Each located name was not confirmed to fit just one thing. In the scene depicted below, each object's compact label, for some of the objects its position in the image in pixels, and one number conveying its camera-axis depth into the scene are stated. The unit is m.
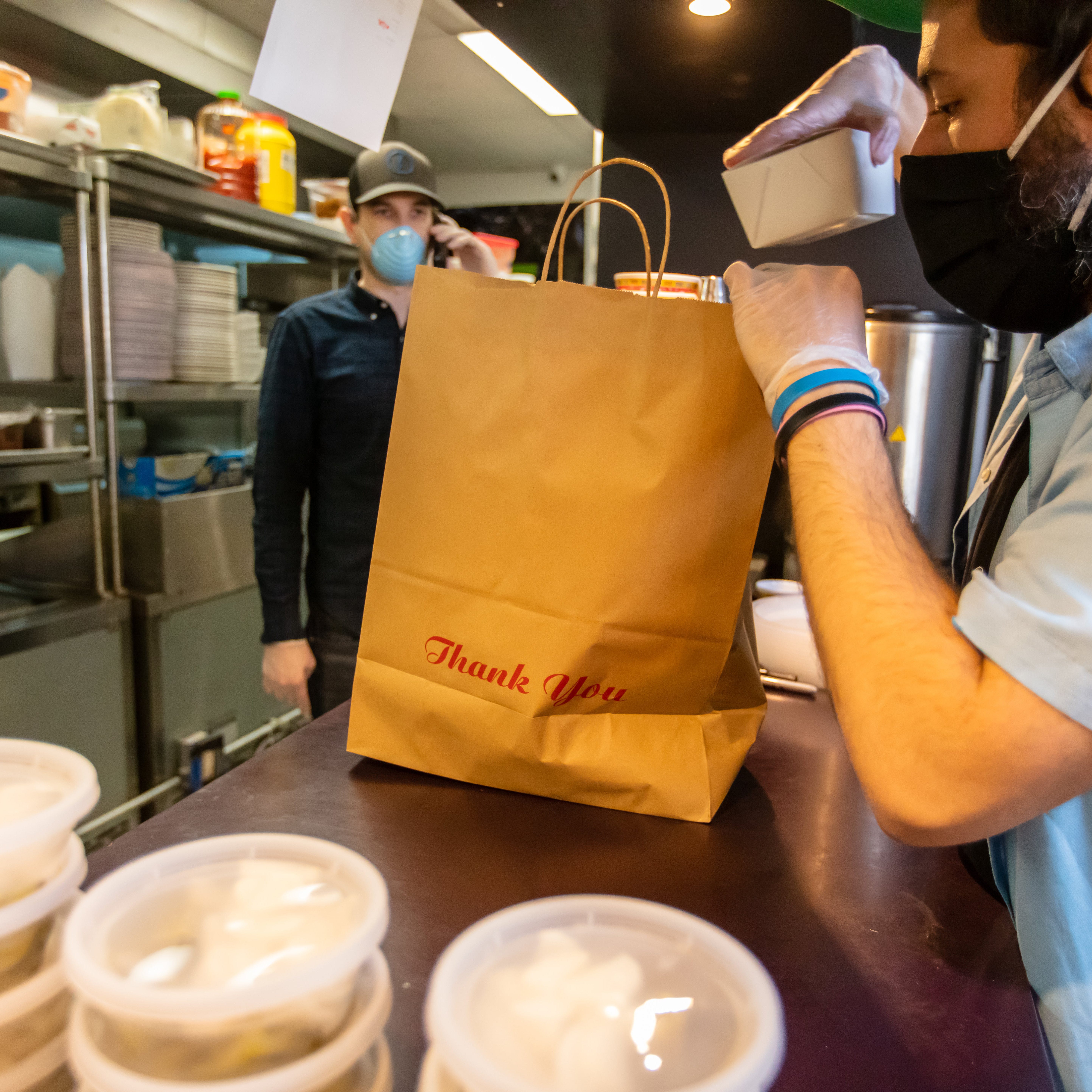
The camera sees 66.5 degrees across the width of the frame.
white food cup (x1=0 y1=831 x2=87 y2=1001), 0.35
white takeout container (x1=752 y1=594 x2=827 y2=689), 1.16
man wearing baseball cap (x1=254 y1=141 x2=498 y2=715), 1.78
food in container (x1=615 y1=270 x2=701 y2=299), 1.05
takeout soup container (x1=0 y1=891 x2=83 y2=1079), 0.34
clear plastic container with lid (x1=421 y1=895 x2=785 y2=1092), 0.31
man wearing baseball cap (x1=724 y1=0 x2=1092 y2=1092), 0.50
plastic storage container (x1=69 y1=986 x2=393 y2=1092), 0.30
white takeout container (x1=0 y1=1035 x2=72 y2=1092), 0.35
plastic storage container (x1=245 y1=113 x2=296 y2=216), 2.62
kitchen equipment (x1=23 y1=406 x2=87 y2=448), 2.04
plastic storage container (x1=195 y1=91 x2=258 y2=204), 2.54
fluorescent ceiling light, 3.10
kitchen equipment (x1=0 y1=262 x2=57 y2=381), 2.12
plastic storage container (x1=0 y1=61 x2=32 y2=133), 1.92
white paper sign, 0.79
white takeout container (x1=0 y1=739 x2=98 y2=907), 0.36
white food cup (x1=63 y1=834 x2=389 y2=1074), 0.30
